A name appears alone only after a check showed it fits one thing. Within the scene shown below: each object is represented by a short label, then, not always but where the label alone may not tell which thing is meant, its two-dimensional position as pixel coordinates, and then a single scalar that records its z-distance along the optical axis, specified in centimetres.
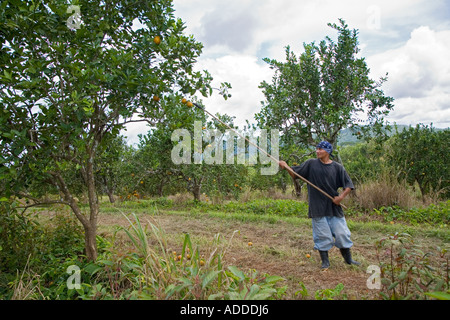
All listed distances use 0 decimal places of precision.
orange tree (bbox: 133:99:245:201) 957
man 396
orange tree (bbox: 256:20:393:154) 787
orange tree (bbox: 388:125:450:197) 912
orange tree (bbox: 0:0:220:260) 262
